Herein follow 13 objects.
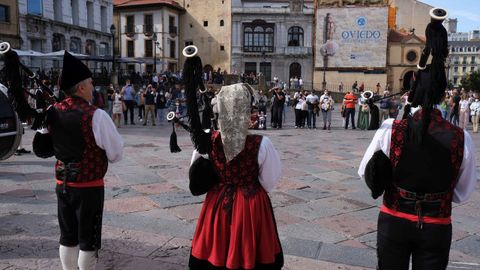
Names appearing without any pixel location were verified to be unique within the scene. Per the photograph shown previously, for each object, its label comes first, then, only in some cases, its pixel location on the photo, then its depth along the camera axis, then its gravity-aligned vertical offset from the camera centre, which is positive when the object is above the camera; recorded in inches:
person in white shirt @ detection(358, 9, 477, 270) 102.3 -19.7
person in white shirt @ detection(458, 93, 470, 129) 677.9 -37.2
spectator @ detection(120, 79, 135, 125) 684.1 -18.9
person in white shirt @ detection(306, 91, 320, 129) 683.4 -30.7
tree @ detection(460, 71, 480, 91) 2284.3 +23.6
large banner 1647.4 +182.5
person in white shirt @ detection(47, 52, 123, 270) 130.2 -22.5
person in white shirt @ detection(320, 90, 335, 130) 673.0 -30.4
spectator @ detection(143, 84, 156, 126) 682.2 -26.1
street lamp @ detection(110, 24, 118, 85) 1091.7 +15.8
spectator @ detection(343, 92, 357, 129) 665.0 -30.9
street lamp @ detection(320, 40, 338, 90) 1674.5 +132.6
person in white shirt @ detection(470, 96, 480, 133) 670.5 -39.2
